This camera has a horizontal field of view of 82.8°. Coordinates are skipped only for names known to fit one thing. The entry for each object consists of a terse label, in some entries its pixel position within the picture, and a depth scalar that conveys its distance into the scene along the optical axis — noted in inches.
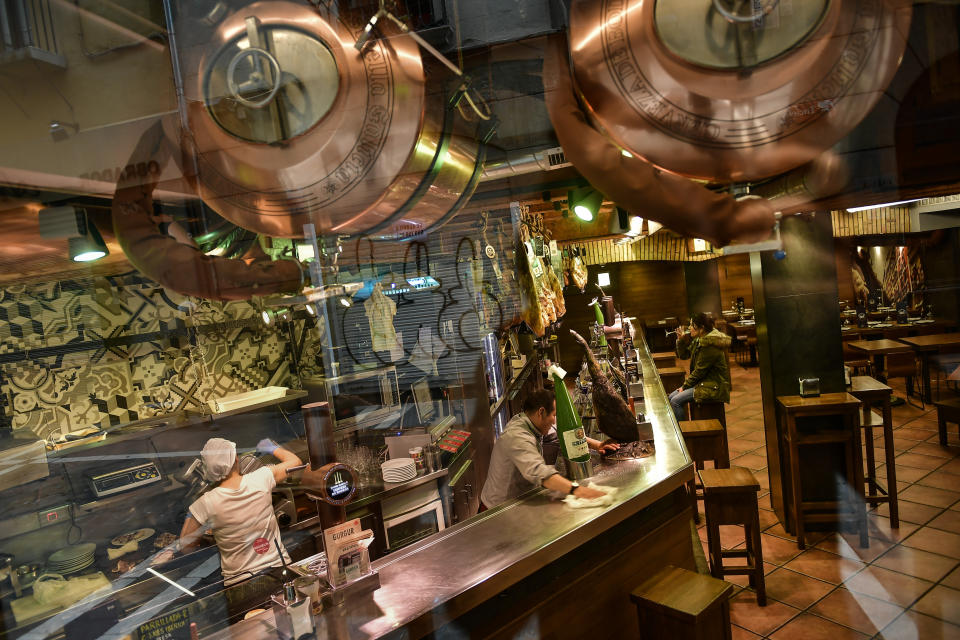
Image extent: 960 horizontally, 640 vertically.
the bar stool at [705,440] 157.2
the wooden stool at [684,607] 76.4
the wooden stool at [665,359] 288.9
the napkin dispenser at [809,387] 146.6
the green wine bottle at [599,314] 165.3
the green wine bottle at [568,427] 90.0
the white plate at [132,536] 112.5
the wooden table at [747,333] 272.2
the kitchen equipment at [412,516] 120.4
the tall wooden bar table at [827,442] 141.3
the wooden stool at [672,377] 250.5
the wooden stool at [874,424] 141.0
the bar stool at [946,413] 96.2
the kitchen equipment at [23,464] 105.5
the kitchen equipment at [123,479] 119.7
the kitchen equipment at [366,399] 135.7
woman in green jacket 195.5
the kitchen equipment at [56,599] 84.4
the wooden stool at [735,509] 119.3
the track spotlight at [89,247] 71.9
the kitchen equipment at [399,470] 119.2
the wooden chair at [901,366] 105.8
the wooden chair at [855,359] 134.0
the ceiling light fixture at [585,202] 65.6
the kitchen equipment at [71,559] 98.0
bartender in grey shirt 93.7
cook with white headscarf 103.0
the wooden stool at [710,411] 195.6
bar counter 61.6
